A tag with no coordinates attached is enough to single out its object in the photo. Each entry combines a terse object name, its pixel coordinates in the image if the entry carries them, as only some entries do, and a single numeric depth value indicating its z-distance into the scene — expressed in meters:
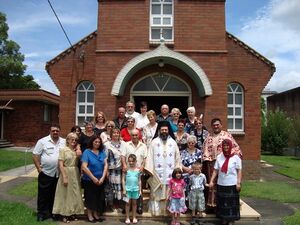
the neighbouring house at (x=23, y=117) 18.51
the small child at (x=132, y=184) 5.09
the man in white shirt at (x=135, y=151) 5.23
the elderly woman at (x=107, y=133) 5.37
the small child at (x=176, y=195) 4.94
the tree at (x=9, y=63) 24.35
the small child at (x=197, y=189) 5.10
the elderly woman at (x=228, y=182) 4.96
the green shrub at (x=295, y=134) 19.02
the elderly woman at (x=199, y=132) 5.46
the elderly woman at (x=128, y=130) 5.45
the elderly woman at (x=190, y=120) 5.53
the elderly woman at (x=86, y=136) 5.24
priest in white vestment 5.16
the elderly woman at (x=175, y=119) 5.55
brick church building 8.64
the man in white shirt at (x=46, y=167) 5.23
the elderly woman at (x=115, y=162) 5.25
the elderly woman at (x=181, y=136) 5.36
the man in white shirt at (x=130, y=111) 6.19
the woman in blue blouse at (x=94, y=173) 5.04
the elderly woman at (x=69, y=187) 5.12
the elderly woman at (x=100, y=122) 5.63
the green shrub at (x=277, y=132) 19.94
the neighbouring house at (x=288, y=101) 25.13
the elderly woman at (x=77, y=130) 5.44
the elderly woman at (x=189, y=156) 5.19
